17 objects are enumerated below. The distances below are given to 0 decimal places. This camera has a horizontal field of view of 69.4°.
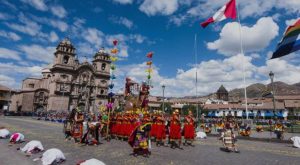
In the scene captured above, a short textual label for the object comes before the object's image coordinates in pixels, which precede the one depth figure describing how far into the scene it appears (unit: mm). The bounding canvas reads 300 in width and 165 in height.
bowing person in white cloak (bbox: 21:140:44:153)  9789
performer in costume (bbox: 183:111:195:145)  14656
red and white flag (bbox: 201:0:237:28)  16867
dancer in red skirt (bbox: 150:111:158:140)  15118
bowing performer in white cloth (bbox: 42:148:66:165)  7752
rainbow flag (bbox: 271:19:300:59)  10609
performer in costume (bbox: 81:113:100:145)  13758
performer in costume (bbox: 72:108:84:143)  14422
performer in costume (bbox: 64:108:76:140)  15594
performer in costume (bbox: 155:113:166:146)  14627
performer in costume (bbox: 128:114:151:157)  10633
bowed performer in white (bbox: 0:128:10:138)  14641
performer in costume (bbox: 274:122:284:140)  19078
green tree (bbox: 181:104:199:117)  89906
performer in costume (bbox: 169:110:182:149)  13670
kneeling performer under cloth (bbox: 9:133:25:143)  12570
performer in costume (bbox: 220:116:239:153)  12547
